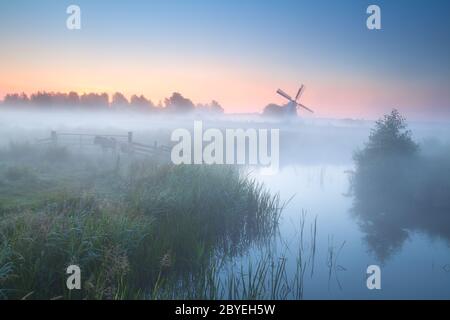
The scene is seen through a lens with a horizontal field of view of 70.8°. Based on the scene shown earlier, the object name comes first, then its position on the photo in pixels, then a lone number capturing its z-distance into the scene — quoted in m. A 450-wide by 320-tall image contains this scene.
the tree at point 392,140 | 23.77
